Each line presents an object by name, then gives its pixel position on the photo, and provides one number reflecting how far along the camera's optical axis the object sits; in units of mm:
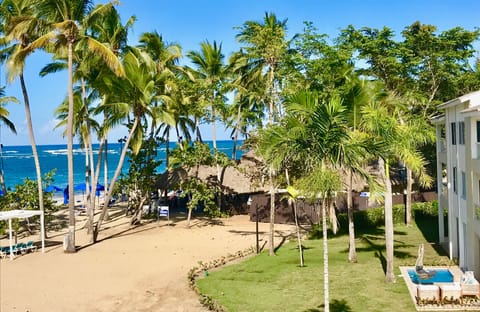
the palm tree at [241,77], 32594
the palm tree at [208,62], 33562
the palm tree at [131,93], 22812
